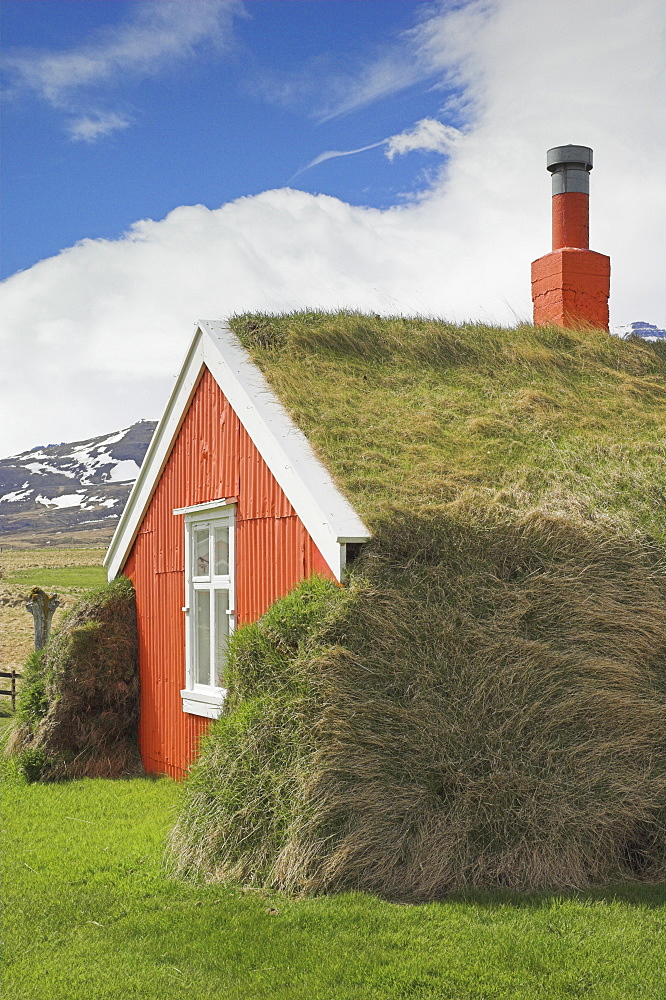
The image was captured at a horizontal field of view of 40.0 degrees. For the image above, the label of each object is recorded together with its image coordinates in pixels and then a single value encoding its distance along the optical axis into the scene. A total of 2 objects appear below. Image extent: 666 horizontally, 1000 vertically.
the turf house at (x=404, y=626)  6.27
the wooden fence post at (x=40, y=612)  14.99
